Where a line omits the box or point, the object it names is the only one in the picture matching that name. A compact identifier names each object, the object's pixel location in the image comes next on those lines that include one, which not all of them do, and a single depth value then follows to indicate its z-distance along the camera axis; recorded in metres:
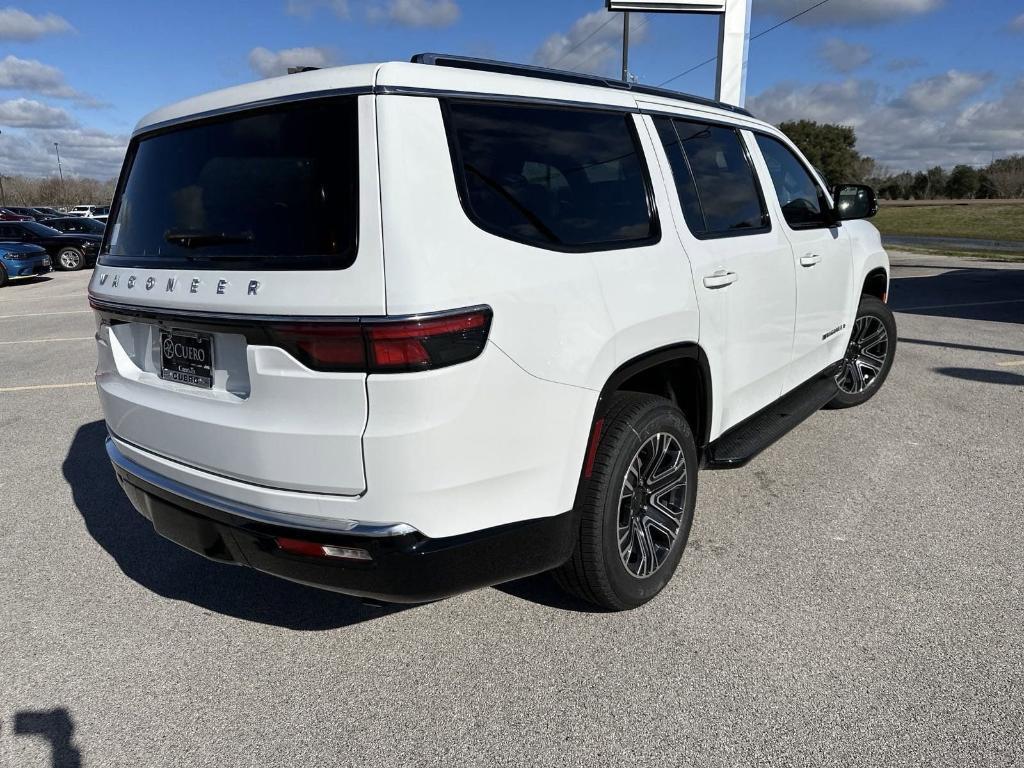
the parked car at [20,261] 16.89
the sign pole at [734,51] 13.58
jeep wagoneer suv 2.00
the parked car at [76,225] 24.45
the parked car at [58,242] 20.05
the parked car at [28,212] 41.75
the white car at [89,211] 49.17
